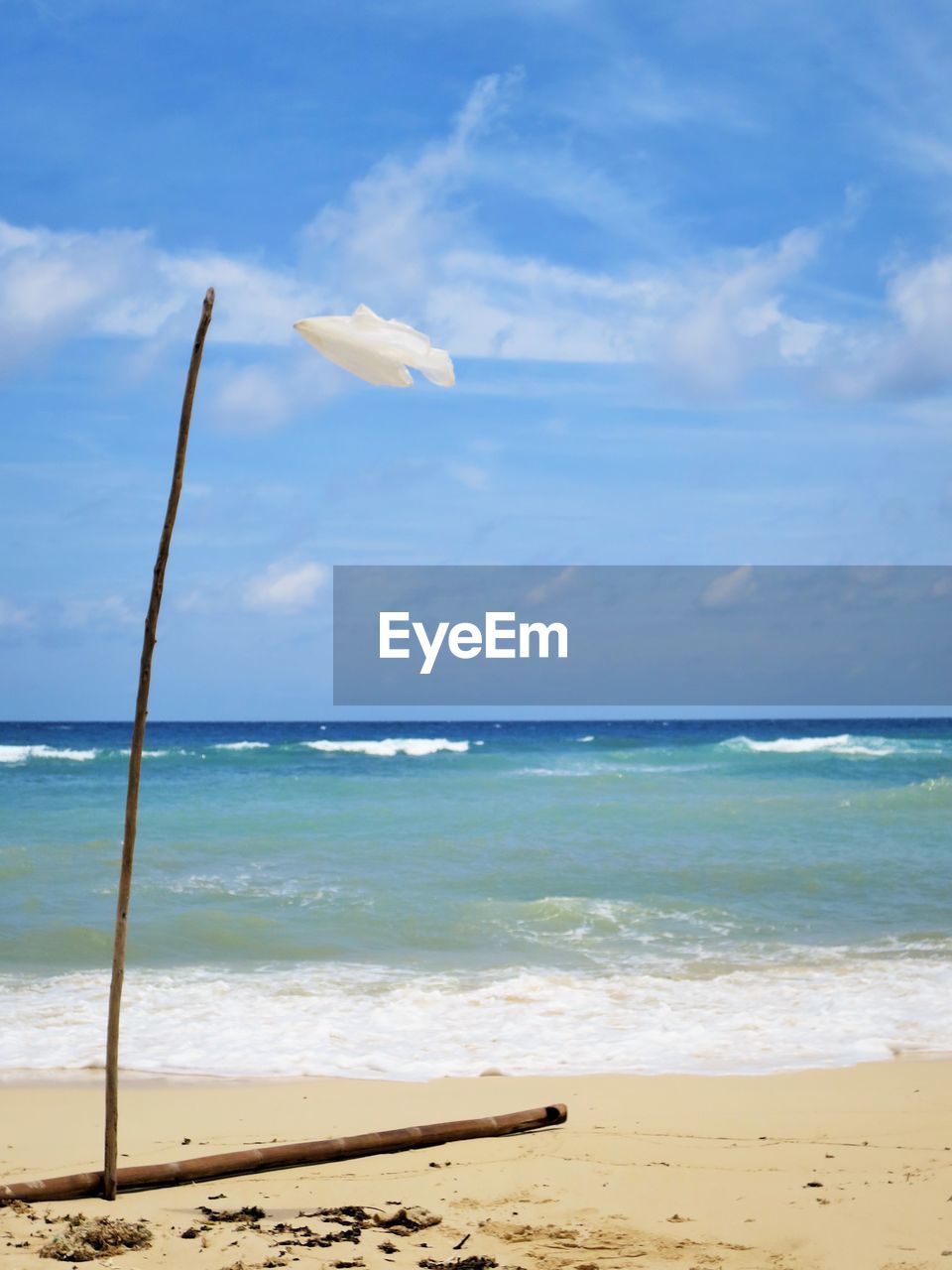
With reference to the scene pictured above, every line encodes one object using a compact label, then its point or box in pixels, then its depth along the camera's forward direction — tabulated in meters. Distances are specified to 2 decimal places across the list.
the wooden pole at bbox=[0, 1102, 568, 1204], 3.96
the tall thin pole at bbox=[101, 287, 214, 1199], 3.93
